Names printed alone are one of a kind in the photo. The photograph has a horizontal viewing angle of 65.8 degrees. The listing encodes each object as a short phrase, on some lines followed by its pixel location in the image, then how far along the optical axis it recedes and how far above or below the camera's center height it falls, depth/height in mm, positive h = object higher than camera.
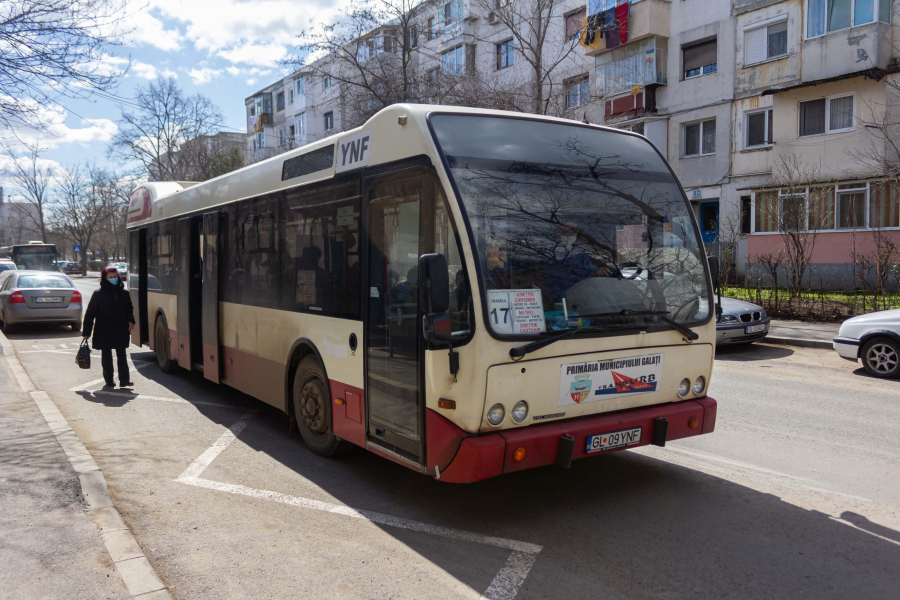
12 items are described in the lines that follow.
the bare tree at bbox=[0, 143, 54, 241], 63469 +6383
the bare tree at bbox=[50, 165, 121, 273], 71188 +5899
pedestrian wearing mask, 10000 -742
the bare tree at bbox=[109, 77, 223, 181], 47188 +7895
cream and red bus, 4410 -194
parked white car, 9914 -1120
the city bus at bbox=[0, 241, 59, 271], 44525 +914
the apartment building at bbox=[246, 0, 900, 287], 22656 +6413
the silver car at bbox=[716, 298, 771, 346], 13141 -1129
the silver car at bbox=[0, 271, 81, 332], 17094 -737
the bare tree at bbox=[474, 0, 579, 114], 22078 +8466
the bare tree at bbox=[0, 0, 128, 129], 8836 +2945
